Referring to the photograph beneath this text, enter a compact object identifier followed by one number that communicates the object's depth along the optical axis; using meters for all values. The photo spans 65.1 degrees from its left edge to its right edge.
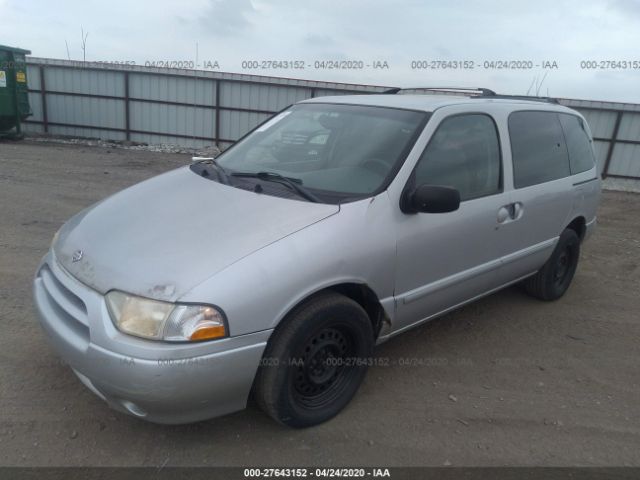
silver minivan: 2.18
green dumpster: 13.66
